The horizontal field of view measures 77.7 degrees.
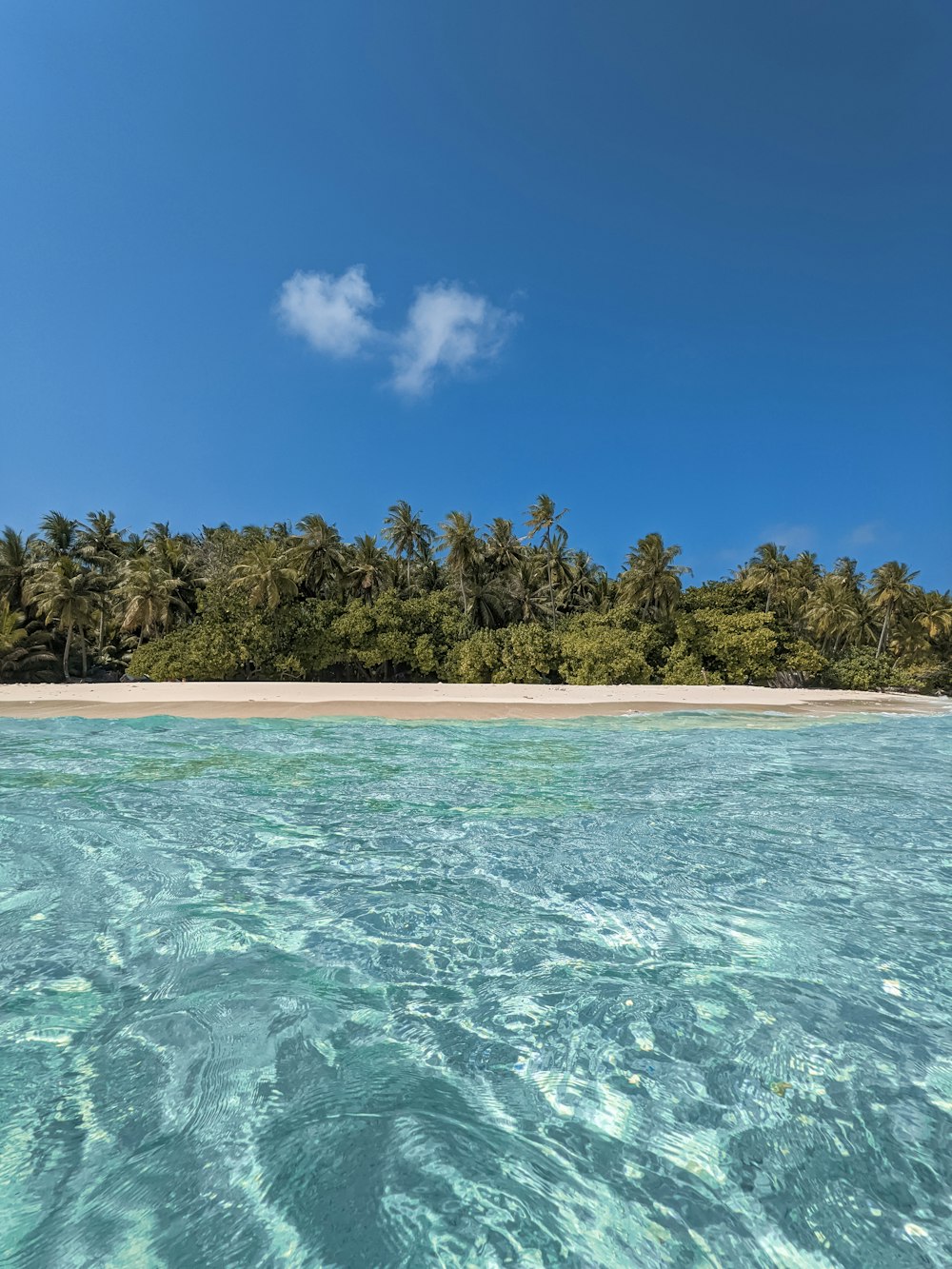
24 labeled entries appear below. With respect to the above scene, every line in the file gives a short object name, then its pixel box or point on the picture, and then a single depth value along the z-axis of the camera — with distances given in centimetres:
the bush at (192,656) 3145
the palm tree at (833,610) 4006
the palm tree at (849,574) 4400
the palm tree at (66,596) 3259
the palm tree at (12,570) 3628
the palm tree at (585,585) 4253
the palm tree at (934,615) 4272
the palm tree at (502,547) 4297
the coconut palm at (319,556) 3834
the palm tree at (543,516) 4109
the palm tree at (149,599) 3394
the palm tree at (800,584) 4203
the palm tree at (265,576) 3269
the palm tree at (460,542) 3756
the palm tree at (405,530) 4259
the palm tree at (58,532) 4112
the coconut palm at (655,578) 3653
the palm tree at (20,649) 3241
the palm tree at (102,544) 4144
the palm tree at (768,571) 4151
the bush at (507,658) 3422
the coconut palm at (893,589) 4162
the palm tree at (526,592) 4106
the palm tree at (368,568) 3962
